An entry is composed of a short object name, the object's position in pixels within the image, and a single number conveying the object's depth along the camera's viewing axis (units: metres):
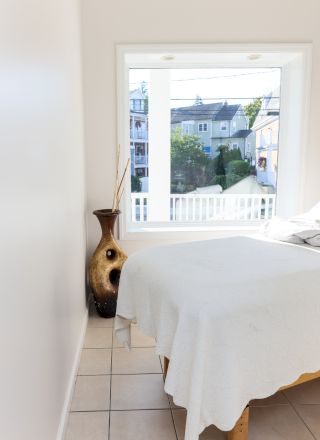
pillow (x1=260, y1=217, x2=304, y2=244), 2.31
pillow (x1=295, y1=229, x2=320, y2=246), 2.21
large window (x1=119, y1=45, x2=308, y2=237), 3.41
